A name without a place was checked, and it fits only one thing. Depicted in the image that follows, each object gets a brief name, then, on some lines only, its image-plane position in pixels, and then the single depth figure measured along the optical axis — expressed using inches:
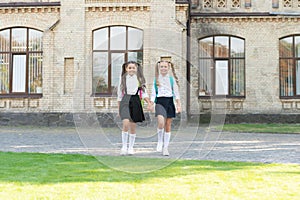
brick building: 1100.8
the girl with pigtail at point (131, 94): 462.9
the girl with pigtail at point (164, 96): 471.2
